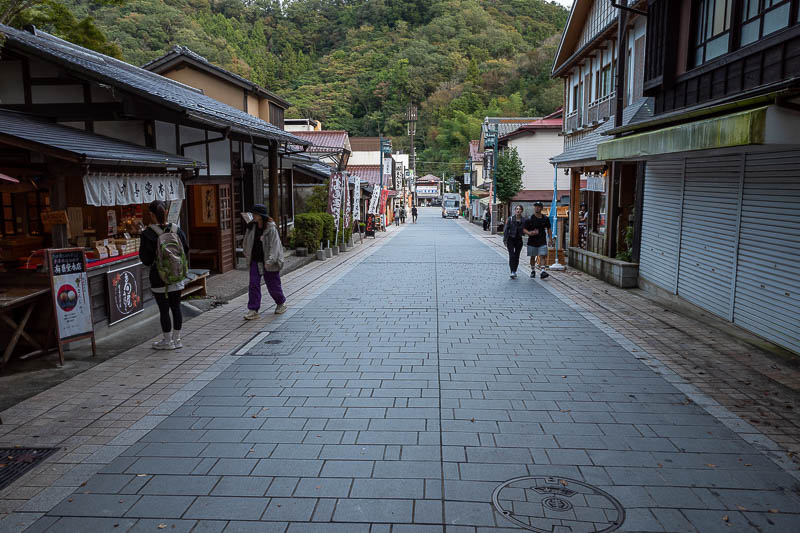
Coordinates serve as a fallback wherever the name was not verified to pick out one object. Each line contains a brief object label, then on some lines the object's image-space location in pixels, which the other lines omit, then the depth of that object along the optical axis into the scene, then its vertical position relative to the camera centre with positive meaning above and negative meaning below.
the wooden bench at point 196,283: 10.58 -1.67
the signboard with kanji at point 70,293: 6.71 -1.18
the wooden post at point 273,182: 15.52 +0.46
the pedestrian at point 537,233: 14.19 -0.89
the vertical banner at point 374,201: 30.58 -0.14
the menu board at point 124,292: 8.33 -1.48
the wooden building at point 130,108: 9.12 +1.62
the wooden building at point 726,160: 6.99 +0.61
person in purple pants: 9.38 -0.88
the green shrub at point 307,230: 18.77 -1.07
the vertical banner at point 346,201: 21.38 -0.11
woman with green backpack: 7.38 -0.88
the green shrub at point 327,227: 19.82 -1.03
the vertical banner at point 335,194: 20.16 +0.16
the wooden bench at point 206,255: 13.98 -1.45
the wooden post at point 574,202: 18.78 -0.12
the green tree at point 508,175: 35.22 +1.47
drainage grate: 4.19 -2.09
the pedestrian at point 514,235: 14.14 -0.93
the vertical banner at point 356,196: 26.12 +0.12
